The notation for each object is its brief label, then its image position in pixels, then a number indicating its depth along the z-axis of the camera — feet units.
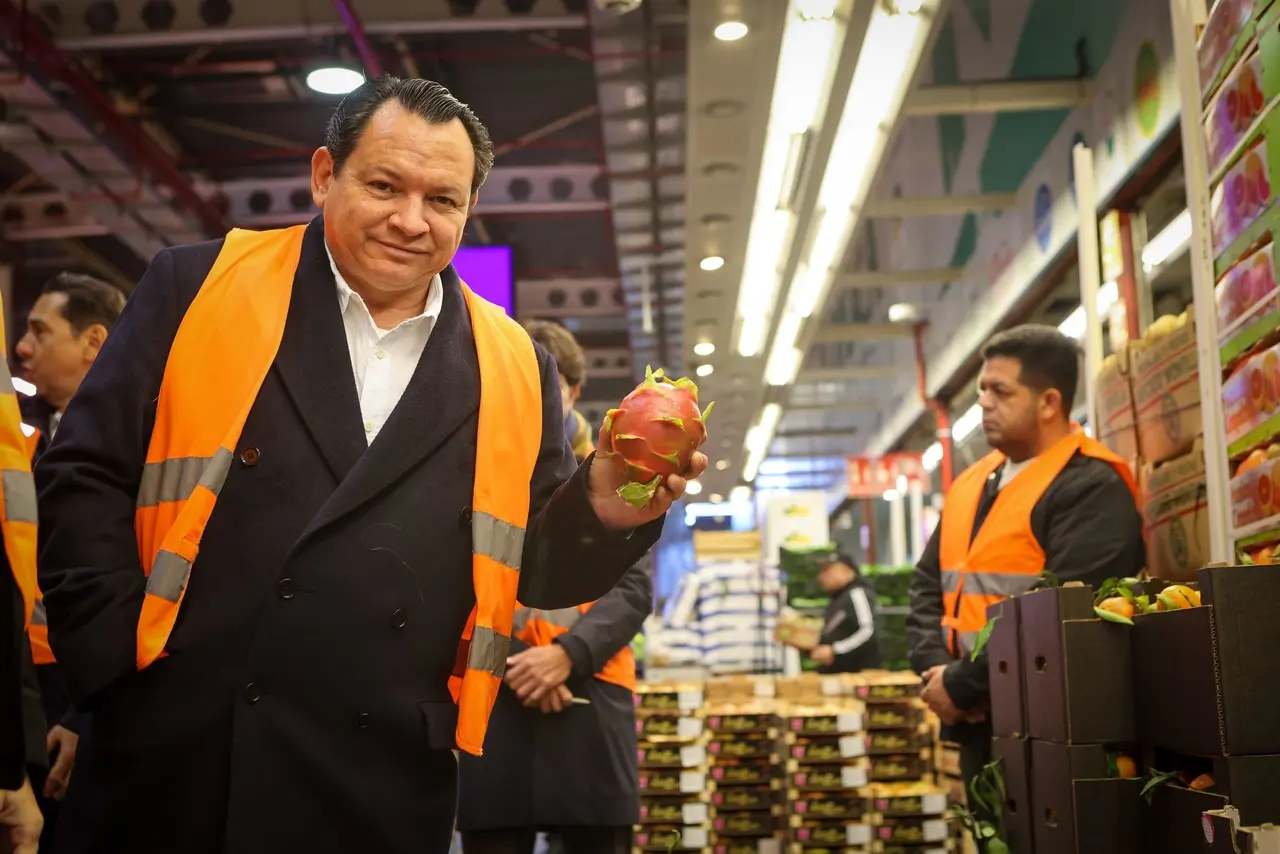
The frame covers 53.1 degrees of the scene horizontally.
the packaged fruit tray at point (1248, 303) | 9.70
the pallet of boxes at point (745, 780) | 24.04
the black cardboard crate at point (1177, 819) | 8.23
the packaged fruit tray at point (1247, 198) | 9.62
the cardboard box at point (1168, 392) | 13.23
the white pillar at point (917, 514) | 53.47
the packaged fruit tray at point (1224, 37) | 10.17
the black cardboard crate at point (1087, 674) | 9.76
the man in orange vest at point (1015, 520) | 12.97
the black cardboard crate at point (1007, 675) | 11.18
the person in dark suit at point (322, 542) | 5.91
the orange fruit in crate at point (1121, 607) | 10.07
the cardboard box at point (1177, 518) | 12.83
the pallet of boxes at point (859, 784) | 23.56
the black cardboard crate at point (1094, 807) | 9.52
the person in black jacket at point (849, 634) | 33.94
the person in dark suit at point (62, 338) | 12.30
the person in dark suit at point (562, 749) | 11.37
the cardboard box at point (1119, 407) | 15.19
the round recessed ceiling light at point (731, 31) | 21.91
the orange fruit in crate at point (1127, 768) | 9.84
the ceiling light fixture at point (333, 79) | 28.76
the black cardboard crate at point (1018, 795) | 10.91
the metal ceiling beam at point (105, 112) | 25.84
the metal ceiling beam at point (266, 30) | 26.37
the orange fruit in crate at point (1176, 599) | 9.82
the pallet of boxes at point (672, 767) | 23.47
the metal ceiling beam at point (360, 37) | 25.41
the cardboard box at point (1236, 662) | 7.93
